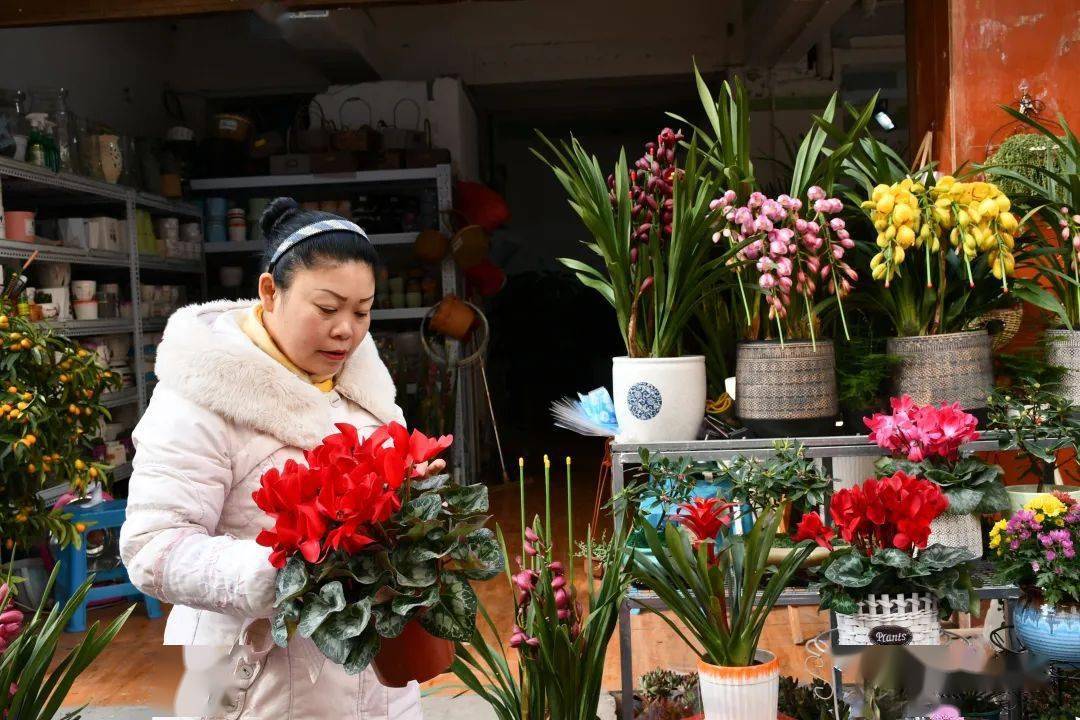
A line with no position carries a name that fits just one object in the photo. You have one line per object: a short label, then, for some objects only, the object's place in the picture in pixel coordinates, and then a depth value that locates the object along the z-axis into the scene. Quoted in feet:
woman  4.50
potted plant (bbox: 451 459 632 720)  4.91
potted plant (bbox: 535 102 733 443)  7.24
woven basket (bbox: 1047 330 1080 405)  7.59
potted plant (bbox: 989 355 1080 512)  6.98
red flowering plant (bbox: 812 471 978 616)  5.36
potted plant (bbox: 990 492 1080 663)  6.34
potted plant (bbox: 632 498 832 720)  5.11
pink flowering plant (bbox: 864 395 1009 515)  6.60
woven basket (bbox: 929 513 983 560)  6.86
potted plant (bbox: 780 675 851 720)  8.41
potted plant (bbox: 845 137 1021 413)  6.88
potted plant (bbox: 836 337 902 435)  7.48
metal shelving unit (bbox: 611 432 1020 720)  7.08
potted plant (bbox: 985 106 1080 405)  7.68
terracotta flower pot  4.16
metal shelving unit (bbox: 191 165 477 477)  22.34
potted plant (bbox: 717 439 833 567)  6.61
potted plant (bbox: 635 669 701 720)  9.17
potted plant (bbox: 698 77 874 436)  6.82
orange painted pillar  10.07
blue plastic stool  14.42
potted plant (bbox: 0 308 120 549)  11.39
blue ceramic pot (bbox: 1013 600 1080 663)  6.32
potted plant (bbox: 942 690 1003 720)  7.02
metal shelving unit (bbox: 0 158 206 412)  14.74
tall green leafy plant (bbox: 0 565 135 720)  3.76
